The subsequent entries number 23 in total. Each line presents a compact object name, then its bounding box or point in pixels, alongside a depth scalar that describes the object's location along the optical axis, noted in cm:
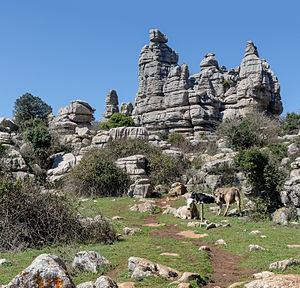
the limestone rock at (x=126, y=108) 5644
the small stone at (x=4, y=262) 736
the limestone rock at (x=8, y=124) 4278
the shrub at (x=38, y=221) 957
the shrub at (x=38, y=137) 3291
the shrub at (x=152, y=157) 2775
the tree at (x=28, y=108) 4681
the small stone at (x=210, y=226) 1248
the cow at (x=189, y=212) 1504
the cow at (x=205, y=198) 1798
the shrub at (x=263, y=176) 1529
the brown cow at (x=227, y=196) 1576
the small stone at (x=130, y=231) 1183
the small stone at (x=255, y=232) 1123
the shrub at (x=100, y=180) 2611
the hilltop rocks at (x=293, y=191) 1377
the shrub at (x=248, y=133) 3042
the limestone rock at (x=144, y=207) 1821
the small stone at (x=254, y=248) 873
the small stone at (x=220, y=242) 987
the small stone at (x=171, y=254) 827
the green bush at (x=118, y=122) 4447
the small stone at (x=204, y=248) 879
